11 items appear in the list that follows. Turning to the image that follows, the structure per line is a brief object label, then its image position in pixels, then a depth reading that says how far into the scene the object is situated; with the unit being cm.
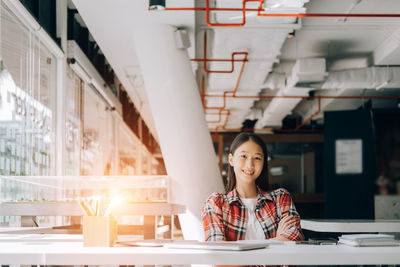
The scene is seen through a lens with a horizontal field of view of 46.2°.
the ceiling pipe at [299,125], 1064
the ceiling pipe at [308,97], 811
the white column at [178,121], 484
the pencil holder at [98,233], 157
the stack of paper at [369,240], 153
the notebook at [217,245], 142
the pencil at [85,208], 164
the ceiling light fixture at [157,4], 358
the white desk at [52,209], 303
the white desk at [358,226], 356
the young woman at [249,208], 190
